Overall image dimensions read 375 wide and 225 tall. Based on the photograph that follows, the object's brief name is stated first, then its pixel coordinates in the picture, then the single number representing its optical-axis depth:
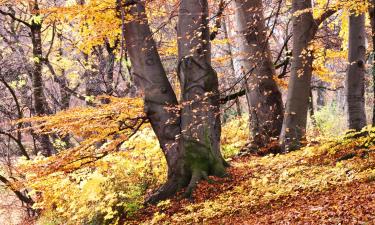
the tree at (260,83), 18.89
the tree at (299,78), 16.45
